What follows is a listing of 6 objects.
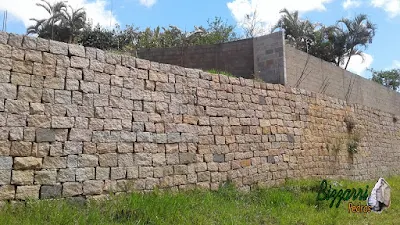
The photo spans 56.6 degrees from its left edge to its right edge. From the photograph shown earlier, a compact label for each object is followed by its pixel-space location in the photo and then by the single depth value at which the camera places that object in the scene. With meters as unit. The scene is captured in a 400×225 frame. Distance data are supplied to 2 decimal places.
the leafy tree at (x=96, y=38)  20.33
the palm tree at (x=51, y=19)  19.02
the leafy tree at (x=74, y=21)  19.67
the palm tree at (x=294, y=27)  22.42
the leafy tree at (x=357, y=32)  23.67
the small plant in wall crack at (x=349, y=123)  11.70
